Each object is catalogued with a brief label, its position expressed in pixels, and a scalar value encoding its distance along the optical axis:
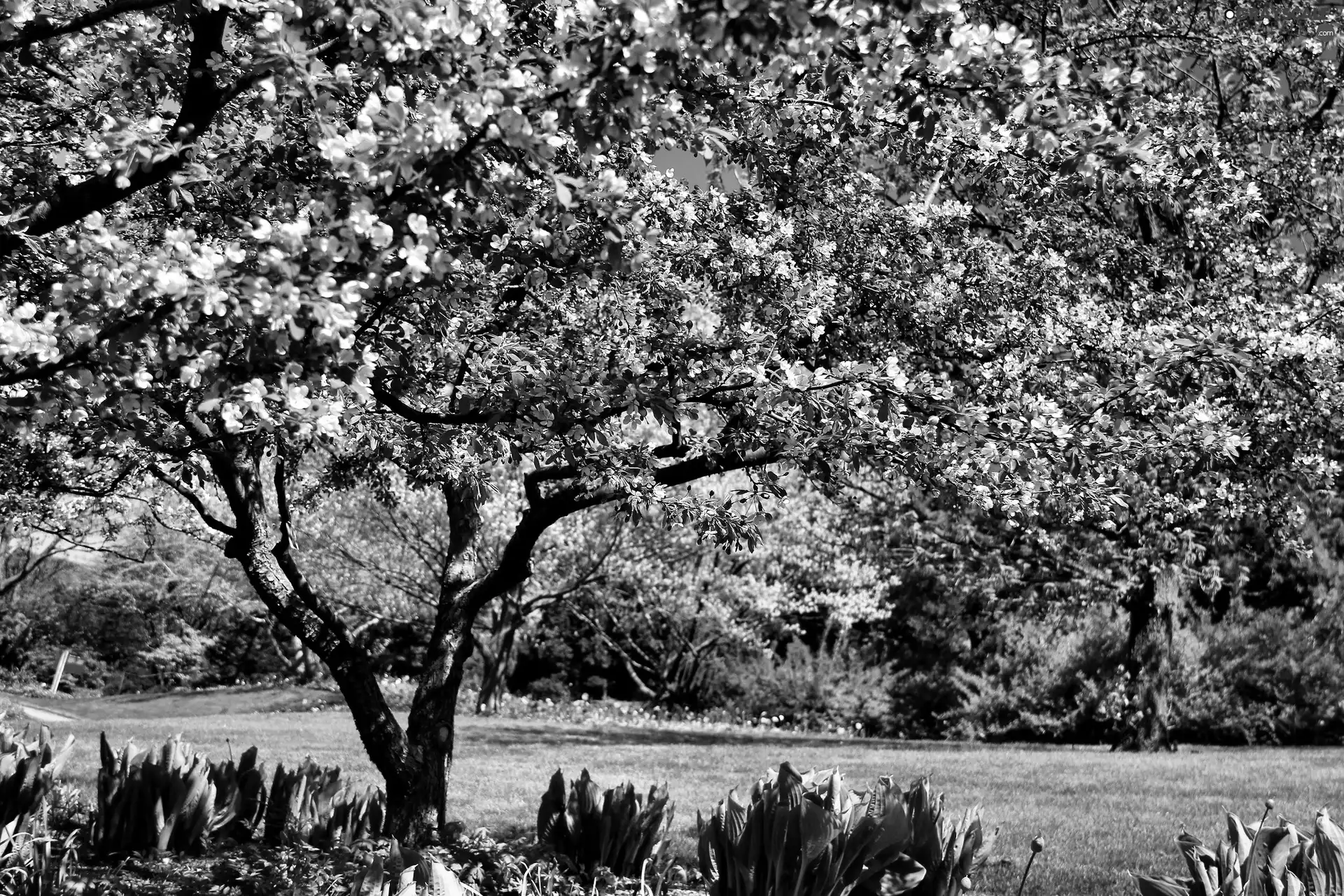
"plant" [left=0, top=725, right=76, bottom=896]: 3.88
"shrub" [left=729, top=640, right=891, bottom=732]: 21.34
